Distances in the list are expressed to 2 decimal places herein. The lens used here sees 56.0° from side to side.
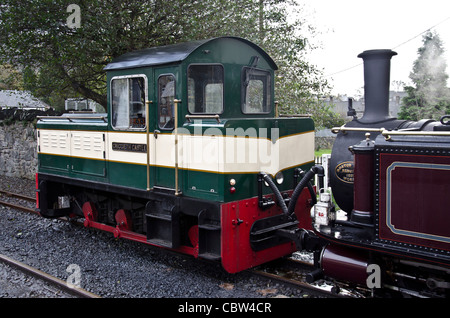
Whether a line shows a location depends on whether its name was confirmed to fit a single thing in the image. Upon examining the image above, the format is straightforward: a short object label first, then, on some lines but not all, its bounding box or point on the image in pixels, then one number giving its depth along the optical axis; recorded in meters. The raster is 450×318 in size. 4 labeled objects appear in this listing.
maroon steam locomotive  3.71
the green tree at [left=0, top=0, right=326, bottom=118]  9.75
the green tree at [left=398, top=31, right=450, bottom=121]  22.98
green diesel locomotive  5.16
